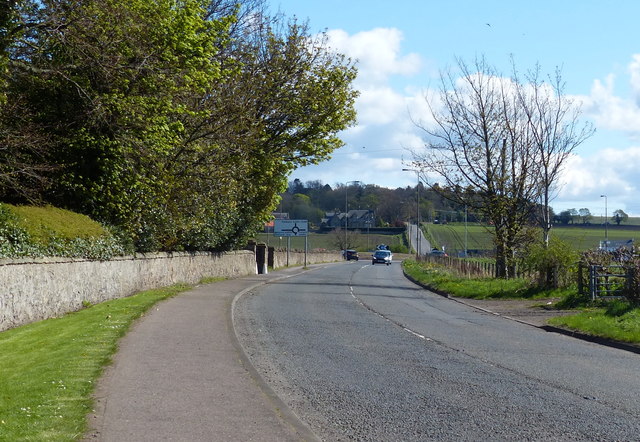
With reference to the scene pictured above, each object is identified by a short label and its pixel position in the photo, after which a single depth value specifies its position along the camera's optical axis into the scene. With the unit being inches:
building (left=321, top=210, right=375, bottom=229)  6181.1
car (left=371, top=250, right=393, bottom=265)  3405.5
